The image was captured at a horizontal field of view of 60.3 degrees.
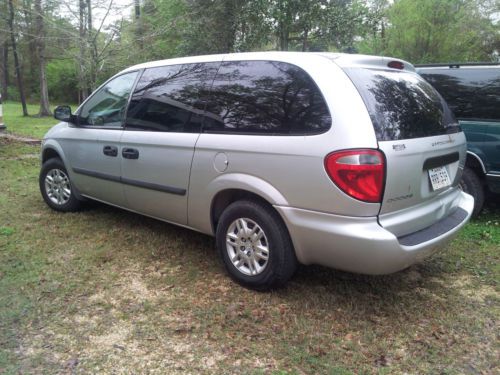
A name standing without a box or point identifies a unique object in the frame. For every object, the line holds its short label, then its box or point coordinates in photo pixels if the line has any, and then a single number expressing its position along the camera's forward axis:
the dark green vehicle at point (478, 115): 4.55
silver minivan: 2.63
